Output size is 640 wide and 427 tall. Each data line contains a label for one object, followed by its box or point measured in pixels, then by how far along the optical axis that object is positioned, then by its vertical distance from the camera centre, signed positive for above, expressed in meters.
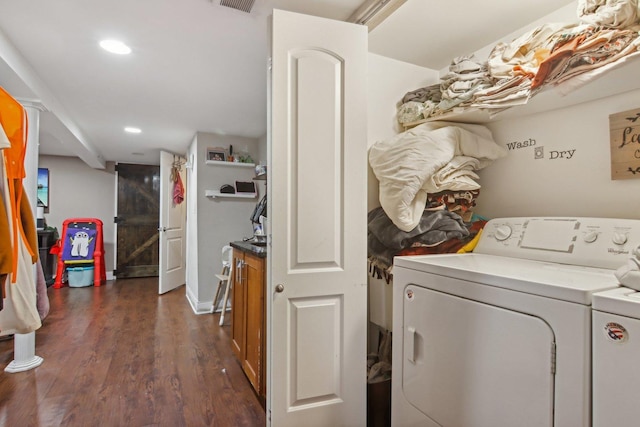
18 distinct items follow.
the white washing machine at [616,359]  0.71 -0.32
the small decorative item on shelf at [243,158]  4.16 +0.70
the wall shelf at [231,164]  3.89 +0.61
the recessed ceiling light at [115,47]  1.89 +0.98
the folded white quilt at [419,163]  1.53 +0.24
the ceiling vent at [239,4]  1.52 +0.97
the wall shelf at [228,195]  3.89 +0.23
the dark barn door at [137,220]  5.90 -0.10
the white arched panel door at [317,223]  1.46 -0.04
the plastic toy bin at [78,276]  5.15 -0.97
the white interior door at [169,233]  4.57 -0.27
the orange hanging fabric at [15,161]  1.36 +0.23
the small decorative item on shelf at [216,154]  3.94 +0.71
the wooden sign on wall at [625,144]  1.25 +0.27
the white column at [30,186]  2.34 +0.20
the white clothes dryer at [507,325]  0.83 -0.33
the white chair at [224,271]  3.75 -0.65
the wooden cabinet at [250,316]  1.90 -0.66
